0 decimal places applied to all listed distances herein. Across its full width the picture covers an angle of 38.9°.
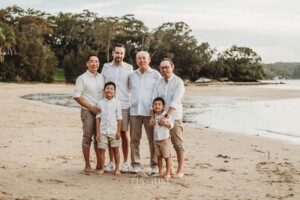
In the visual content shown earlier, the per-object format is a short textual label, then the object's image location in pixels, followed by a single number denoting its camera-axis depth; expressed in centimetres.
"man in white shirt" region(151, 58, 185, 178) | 593
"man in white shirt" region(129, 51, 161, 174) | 610
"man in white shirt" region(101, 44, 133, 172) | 620
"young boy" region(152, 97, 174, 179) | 593
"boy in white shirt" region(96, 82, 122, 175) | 601
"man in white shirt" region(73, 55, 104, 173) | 609
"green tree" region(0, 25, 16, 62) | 4609
